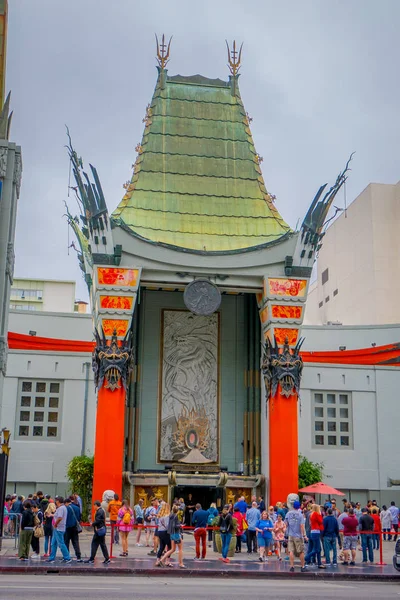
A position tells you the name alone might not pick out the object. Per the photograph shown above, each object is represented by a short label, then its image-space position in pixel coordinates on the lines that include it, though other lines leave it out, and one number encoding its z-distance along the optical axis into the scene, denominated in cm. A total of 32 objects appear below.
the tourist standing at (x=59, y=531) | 1869
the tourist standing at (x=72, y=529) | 1902
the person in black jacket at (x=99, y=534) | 1877
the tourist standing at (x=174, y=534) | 1897
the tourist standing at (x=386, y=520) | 2939
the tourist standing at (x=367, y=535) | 2211
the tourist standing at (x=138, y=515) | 2884
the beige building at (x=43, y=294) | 7756
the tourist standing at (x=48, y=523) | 2081
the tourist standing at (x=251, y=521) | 2323
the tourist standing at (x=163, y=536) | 1909
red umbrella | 3021
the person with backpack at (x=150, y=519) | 2634
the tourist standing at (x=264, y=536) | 2166
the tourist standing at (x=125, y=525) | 2206
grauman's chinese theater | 3578
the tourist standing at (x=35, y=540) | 1964
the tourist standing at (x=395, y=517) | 2936
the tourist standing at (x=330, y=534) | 2048
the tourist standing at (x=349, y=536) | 2128
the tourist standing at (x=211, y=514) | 2561
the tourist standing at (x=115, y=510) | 2490
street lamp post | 2233
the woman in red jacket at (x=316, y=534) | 2000
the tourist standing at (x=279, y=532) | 2291
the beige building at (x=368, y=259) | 5588
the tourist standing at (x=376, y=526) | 2333
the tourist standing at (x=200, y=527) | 2120
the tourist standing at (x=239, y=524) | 2466
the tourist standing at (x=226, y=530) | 2110
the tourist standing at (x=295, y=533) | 1922
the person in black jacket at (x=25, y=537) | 1925
